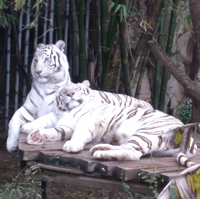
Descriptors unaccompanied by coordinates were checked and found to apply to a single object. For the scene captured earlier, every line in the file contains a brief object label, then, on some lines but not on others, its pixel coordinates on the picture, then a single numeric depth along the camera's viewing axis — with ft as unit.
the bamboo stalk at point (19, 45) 31.22
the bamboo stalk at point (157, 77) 31.86
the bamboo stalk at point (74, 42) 29.56
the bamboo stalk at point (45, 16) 31.31
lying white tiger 16.71
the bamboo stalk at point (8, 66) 31.32
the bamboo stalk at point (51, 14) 30.96
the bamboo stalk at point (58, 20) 28.53
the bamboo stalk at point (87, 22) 32.40
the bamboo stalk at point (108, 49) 28.27
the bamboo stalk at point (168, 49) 30.71
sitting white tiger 22.49
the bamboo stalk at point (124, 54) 27.14
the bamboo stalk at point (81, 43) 27.81
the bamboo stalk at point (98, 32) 30.17
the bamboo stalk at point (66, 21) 31.95
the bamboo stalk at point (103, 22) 28.68
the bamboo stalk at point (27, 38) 30.78
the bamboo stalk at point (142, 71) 32.53
